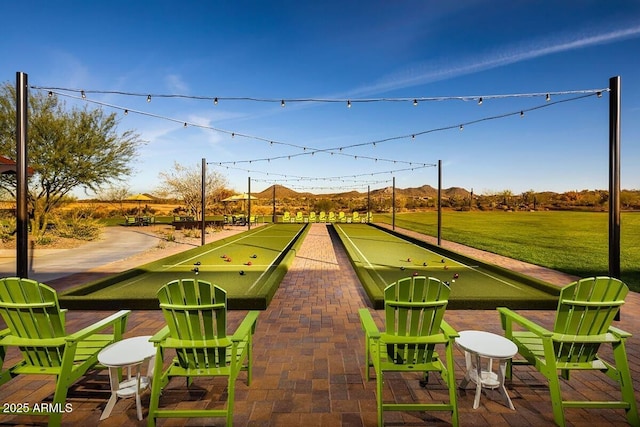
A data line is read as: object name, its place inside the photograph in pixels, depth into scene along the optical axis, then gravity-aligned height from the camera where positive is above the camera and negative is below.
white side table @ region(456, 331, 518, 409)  2.70 -1.18
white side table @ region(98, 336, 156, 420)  2.54 -1.19
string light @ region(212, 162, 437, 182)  24.71 +3.09
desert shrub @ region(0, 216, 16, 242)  14.55 -1.06
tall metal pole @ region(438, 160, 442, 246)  13.17 +0.80
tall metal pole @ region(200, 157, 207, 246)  13.23 +0.62
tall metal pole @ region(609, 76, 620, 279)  5.00 +0.57
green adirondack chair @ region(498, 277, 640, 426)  2.57 -1.05
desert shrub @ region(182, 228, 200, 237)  19.08 -1.52
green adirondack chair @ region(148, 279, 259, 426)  2.58 -1.03
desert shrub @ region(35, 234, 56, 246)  14.27 -1.51
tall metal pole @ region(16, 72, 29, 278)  4.94 +0.61
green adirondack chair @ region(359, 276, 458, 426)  2.66 -1.03
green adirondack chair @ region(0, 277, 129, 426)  2.55 -1.04
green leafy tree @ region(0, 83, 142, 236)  15.27 +2.83
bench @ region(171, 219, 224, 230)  22.02 -1.20
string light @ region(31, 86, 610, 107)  7.37 +2.63
